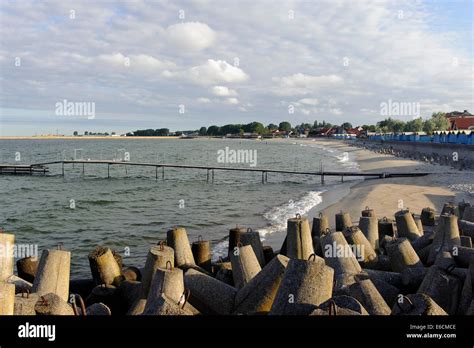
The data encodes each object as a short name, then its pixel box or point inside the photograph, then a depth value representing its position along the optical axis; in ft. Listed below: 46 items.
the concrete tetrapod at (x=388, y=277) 21.85
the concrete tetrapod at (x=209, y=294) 19.57
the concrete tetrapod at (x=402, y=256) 24.30
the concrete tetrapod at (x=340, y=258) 21.09
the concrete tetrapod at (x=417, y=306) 13.88
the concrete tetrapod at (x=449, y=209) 39.30
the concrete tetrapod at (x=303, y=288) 13.76
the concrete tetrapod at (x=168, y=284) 17.61
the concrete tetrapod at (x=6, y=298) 13.30
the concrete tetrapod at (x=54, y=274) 20.83
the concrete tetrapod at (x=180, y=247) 27.35
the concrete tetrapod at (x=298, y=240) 26.45
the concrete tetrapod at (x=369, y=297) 15.97
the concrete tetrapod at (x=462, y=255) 22.26
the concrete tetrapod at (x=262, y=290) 17.88
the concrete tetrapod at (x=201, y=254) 29.68
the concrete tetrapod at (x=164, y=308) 13.62
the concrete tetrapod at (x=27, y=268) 27.78
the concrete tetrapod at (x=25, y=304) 14.38
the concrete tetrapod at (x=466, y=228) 31.01
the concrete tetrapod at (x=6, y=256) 23.35
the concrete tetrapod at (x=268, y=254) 30.66
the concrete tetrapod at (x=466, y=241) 26.04
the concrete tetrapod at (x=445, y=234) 27.02
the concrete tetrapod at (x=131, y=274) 26.42
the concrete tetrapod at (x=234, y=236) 31.67
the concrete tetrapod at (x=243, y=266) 22.29
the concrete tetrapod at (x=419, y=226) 35.95
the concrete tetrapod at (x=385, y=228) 34.65
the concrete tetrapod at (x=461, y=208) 39.14
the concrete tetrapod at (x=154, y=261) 21.97
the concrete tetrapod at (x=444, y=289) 18.29
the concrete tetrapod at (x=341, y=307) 12.04
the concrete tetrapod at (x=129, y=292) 22.72
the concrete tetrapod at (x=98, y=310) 18.22
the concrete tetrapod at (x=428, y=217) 42.22
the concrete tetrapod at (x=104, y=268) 25.23
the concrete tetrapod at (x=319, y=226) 33.96
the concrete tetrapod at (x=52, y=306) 14.05
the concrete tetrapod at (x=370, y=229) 31.81
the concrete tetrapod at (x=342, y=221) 36.73
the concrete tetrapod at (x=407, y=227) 33.71
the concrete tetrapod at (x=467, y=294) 17.85
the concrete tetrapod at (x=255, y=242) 28.78
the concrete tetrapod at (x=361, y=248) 26.66
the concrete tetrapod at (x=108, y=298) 22.96
